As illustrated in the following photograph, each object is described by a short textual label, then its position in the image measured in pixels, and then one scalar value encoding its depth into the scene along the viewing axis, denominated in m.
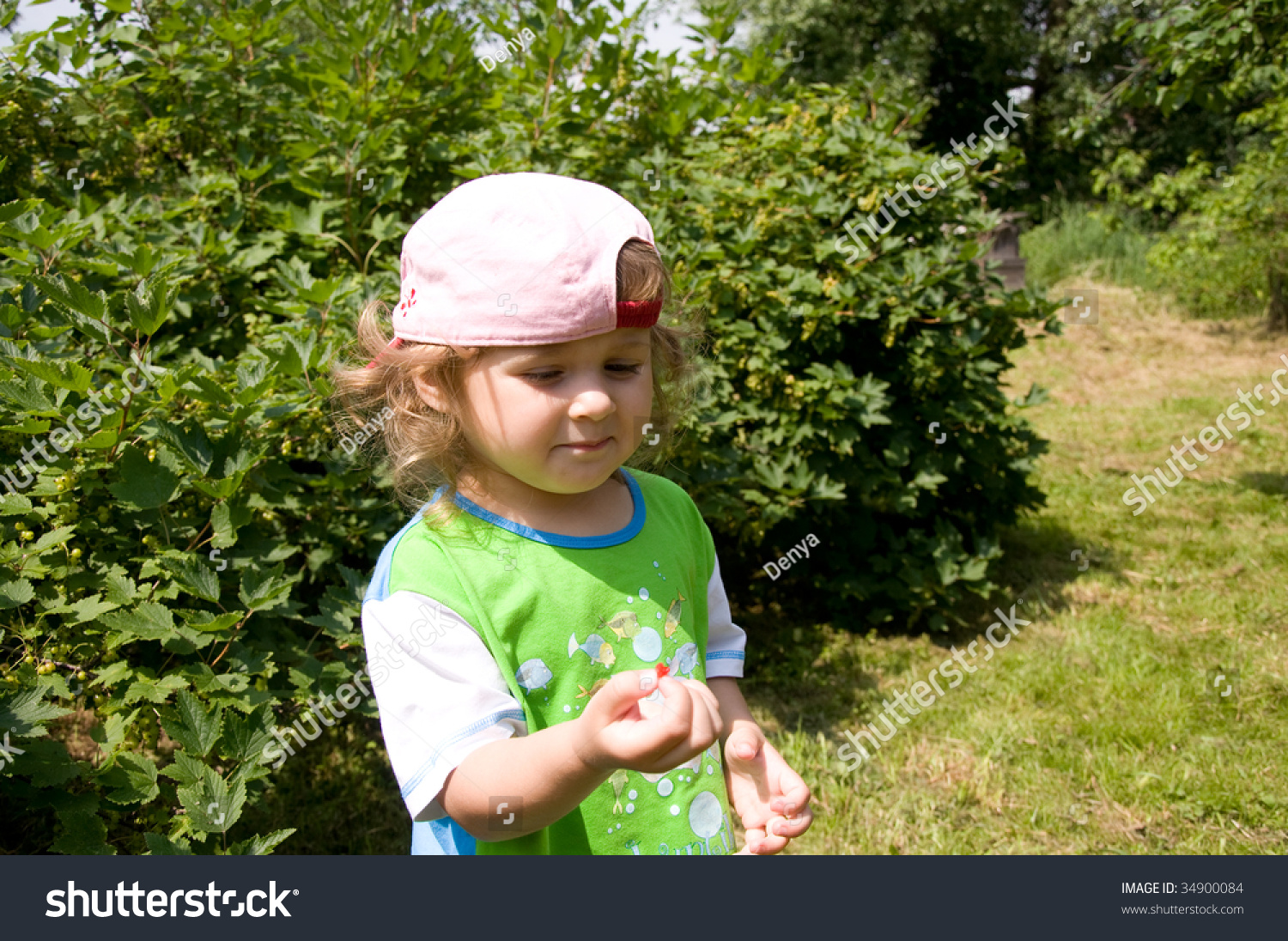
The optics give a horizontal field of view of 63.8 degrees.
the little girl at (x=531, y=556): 1.19
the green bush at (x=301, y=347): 1.74
